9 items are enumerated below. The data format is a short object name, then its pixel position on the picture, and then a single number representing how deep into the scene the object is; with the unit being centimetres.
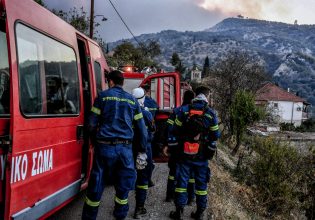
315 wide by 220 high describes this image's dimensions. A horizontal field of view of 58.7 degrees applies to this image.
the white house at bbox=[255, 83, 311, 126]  6638
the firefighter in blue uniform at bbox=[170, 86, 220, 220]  399
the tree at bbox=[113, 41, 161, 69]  2751
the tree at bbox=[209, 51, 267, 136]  2346
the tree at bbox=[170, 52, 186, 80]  6770
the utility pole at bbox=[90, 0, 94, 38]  1499
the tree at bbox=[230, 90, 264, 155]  1802
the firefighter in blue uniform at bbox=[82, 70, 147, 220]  330
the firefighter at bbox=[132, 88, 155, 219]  409
